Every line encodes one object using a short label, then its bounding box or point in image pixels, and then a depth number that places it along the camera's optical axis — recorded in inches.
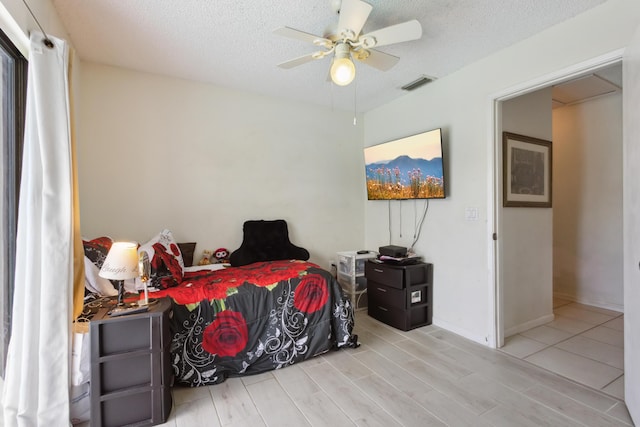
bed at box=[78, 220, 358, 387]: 82.7
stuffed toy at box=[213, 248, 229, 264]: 129.4
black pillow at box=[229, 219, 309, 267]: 131.3
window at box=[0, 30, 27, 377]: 64.7
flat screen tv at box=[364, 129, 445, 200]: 119.3
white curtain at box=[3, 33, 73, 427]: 60.7
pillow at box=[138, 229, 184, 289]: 90.7
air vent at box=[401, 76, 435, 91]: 122.6
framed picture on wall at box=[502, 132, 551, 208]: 111.5
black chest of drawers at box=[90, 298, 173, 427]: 65.2
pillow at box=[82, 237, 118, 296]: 80.7
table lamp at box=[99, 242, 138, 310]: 69.0
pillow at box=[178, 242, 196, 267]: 121.9
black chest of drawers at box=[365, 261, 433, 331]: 120.0
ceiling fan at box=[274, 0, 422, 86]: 69.2
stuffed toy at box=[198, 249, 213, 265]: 125.9
